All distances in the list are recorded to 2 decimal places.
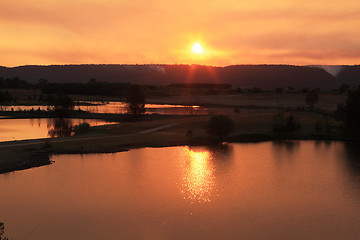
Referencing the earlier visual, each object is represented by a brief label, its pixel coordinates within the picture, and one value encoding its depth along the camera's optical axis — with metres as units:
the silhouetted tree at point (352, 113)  66.56
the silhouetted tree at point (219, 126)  65.19
